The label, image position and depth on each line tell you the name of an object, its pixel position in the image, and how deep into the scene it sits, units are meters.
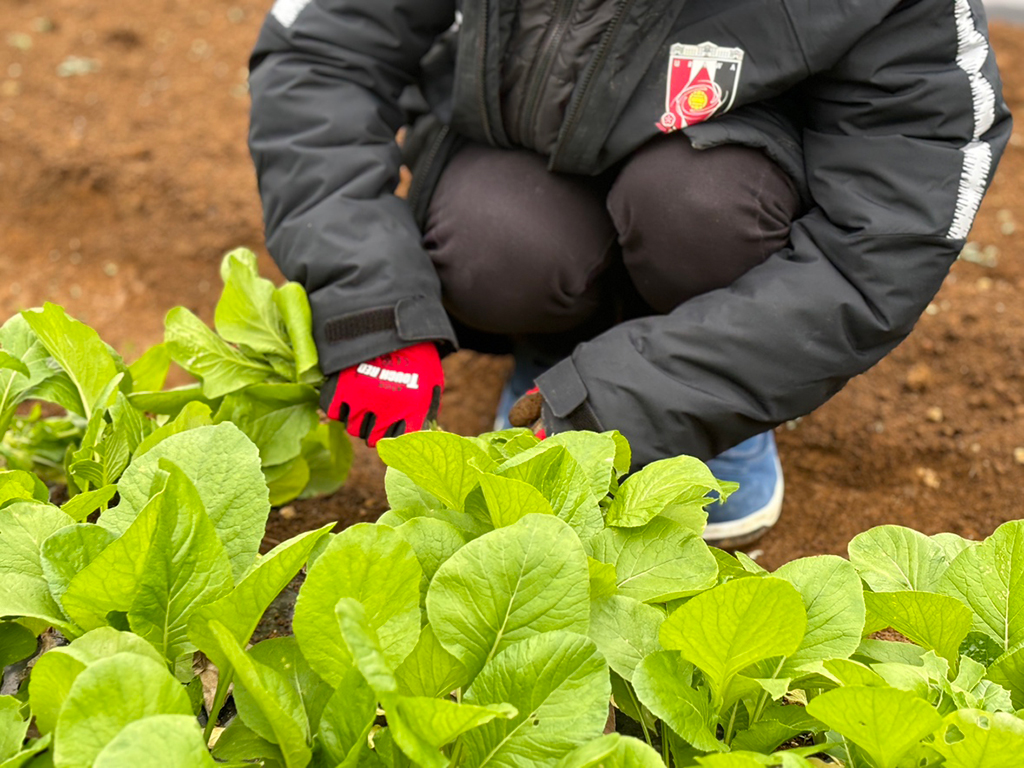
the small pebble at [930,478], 1.64
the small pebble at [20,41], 2.94
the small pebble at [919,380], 1.83
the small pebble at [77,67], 2.83
